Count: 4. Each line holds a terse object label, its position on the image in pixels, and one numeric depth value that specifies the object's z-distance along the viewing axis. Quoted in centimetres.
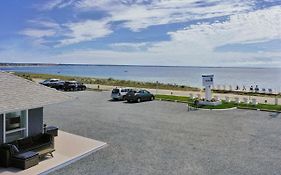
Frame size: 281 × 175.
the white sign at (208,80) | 1961
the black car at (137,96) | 2080
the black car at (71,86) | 2815
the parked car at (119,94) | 2189
